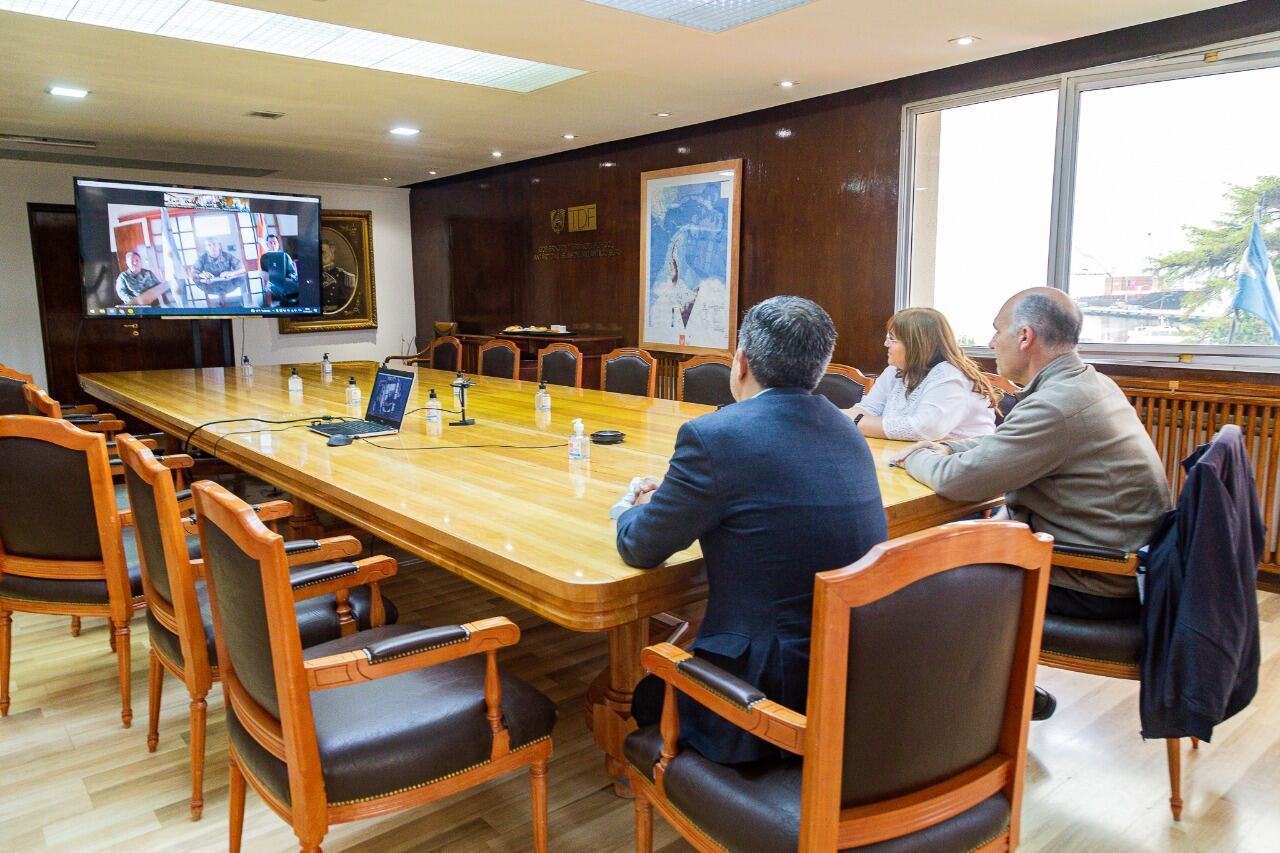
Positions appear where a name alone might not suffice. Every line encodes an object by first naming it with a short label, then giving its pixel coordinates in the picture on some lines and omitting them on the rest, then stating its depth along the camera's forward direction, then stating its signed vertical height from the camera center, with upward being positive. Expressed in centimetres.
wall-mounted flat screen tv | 633 +42
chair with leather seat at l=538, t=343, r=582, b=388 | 504 -39
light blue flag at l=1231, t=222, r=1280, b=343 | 374 +5
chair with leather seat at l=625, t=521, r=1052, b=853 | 112 -60
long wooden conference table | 160 -50
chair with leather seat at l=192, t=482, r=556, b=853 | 140 -77
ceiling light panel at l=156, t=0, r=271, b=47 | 365 +127
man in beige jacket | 204 -41
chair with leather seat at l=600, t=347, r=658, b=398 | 468 -40
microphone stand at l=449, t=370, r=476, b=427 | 334 -40
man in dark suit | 139 -35
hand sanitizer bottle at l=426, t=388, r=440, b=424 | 339 -46
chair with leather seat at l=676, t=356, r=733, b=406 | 412 -41
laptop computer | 311 -41
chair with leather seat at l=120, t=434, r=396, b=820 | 189 -73
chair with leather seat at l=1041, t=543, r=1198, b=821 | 199 -82
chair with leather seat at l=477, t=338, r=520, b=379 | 564 -40
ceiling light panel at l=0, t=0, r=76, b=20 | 350 +125
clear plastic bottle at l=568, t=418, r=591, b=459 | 264 -45
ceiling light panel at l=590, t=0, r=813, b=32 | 350 +123
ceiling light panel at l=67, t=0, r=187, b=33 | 356 +126
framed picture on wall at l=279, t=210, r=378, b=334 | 927 +30
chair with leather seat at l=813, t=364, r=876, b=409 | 368 -38
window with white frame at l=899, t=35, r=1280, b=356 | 381 +51
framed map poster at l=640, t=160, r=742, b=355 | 595 +31
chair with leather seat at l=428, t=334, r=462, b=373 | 639 -39
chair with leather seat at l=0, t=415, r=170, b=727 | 231 -66
